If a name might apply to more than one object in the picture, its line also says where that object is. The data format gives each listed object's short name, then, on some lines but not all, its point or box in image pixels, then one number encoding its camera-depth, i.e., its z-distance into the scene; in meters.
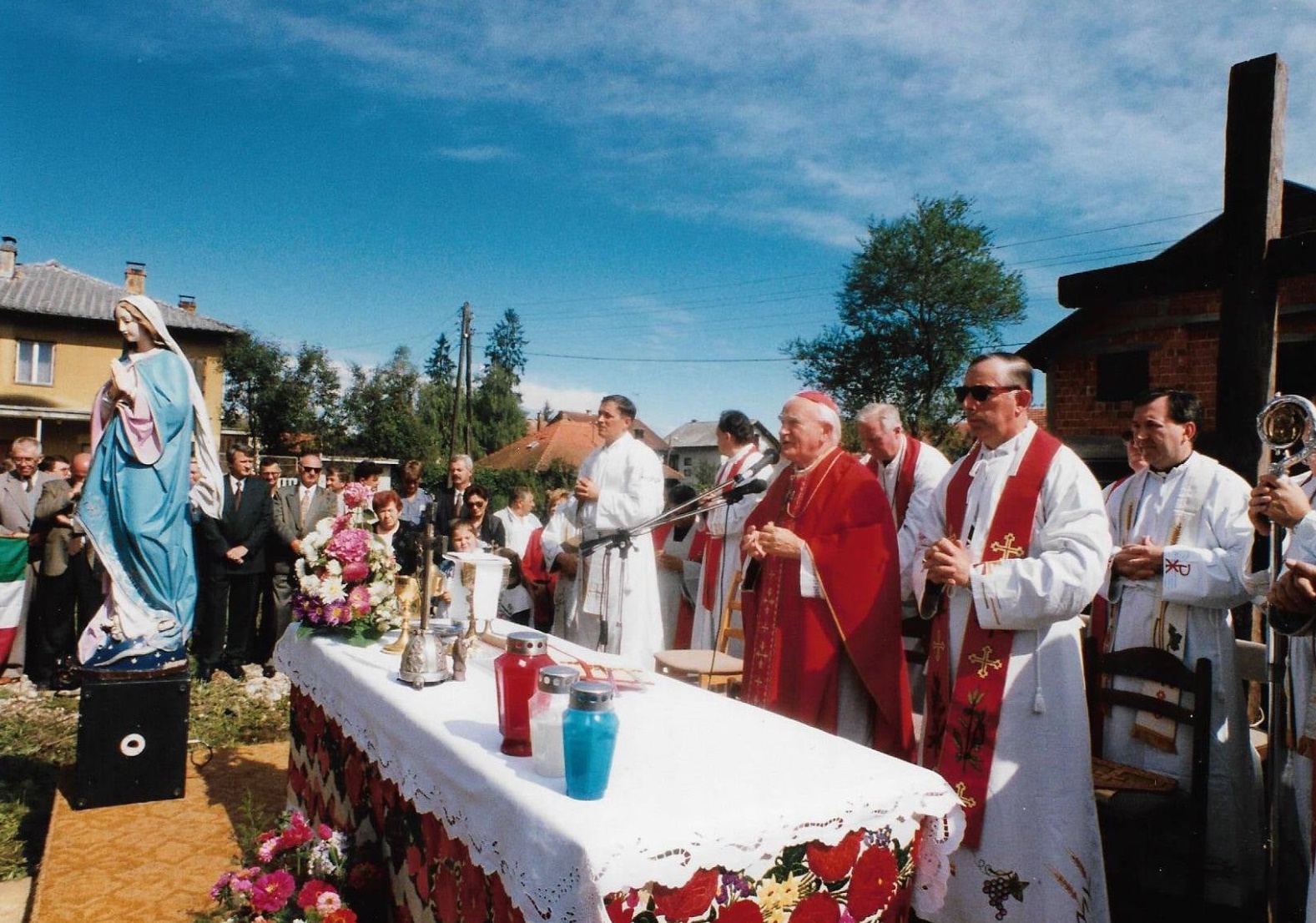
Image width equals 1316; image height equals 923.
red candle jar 2.24
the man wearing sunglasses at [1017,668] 2.96
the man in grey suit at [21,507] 7.43
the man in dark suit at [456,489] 8.23
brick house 9.98
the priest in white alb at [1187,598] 3.67
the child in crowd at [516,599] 6.95
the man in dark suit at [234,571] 7.64
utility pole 29.67
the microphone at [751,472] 4.18
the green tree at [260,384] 36.06
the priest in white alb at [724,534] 6.09
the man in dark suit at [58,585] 7.32
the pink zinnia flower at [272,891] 2.82
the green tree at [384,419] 40.28
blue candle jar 1.87
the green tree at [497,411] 58.50
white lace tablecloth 1.74
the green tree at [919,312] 32.69
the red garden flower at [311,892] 2.77
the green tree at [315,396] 36.31
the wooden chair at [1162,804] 3.17
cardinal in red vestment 3.54
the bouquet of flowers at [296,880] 2.79
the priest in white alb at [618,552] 6.32
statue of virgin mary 4.51
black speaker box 4.39
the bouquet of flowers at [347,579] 3.66
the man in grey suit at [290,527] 8.00
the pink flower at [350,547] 3.75
